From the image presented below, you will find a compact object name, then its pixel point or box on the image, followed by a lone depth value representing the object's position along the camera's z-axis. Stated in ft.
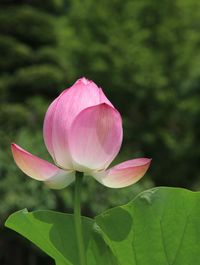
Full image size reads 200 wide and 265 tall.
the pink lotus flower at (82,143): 3.56
